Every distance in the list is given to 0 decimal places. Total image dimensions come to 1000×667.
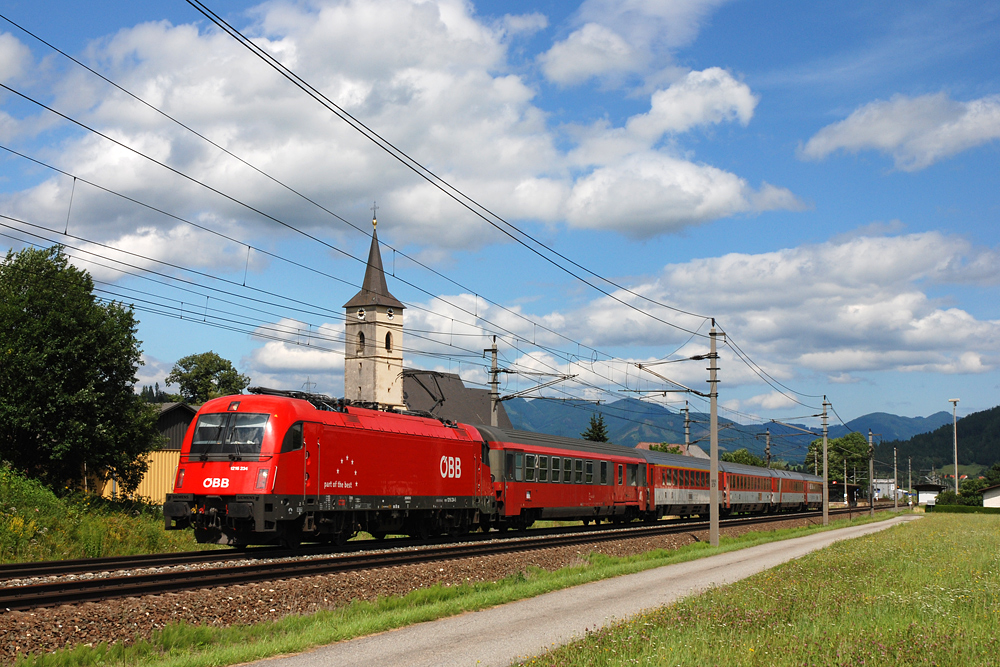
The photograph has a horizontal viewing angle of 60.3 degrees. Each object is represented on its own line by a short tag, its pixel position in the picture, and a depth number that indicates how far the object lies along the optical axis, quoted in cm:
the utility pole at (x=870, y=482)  7877
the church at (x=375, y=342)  10375
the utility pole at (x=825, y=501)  5531
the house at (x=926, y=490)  18525
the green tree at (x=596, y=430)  8542
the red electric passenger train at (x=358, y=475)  2070
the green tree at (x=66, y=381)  3073
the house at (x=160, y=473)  4616
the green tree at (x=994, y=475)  18475
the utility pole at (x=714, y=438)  3284
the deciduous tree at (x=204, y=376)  10994
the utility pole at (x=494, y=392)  3785
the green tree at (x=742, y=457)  15925
